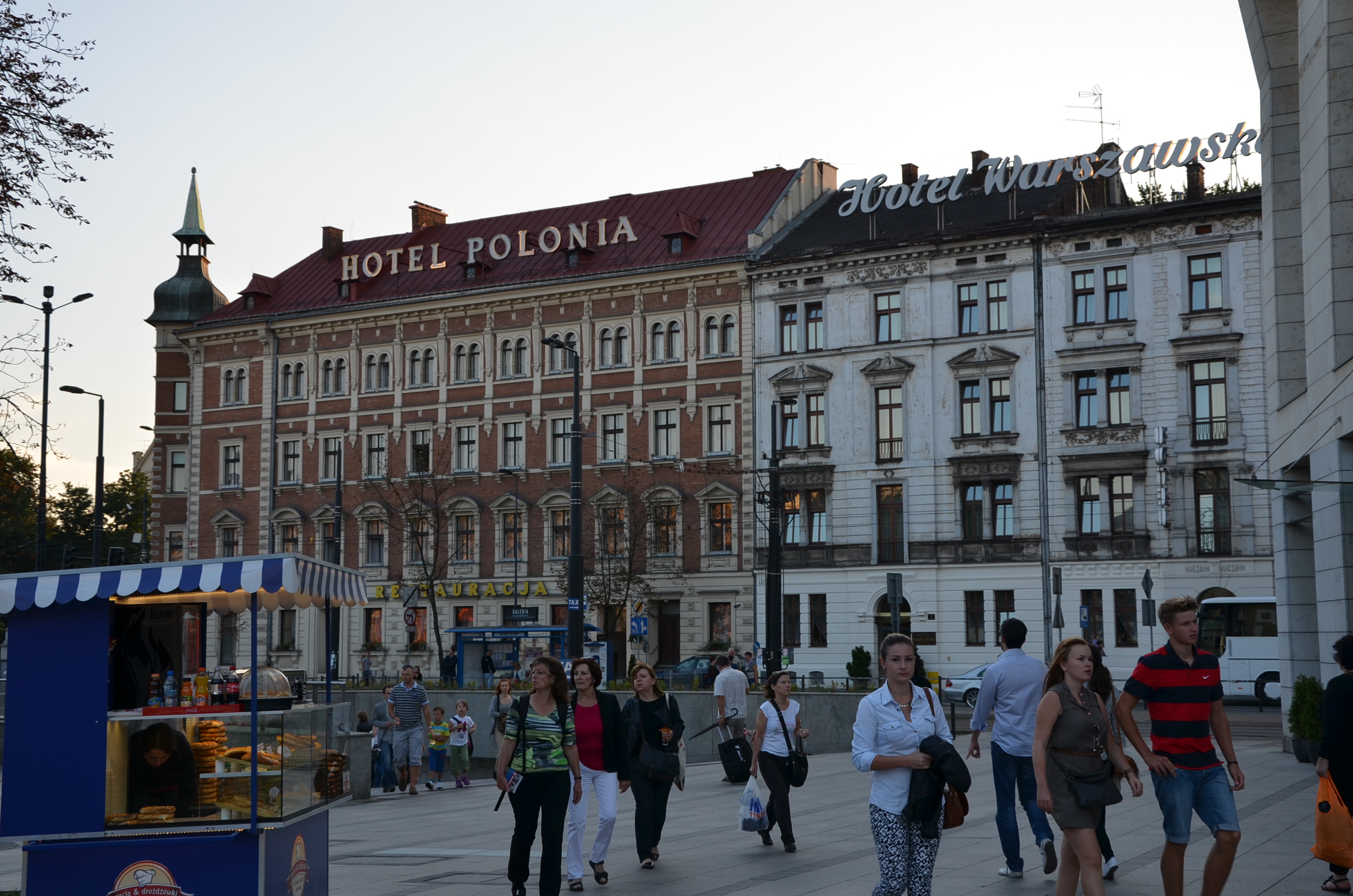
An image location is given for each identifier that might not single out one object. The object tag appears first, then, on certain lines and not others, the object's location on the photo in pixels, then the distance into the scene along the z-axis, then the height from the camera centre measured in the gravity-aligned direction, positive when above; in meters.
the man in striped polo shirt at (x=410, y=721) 23.56 -2.37
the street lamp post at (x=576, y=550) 31.09 +0.39
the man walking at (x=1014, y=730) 12.02 -1.31
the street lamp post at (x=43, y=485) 35.03 +2.12
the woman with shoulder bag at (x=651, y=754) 13.71 -1.70
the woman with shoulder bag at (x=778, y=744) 14.25 -1.66
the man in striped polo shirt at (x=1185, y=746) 9.44 -1.12
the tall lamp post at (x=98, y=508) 36.69 +1.58
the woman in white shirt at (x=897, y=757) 8.59 -1.07
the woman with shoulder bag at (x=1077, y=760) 9.05 -1.17
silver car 42.38 -3.52
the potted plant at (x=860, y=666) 49.81 -3.27
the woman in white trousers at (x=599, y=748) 12.63 -1.50
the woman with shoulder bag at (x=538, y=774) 11.35 -1.53
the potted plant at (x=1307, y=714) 21.42 -2.14
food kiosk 9.90 -1.27
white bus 43.66 -2.17
